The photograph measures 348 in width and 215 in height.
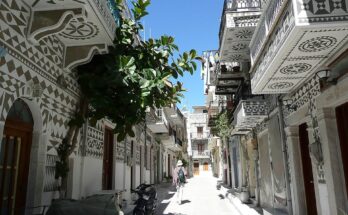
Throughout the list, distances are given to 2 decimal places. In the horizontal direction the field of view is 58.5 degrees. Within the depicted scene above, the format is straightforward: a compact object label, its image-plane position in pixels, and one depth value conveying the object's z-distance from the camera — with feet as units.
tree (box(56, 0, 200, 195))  18.93
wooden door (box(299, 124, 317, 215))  24.62
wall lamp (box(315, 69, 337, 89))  18.15
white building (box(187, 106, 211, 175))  185.57
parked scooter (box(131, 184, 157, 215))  25.38
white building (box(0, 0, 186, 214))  14.53
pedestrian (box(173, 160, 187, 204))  42.07
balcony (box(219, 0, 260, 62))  29.37
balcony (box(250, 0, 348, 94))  14.70
